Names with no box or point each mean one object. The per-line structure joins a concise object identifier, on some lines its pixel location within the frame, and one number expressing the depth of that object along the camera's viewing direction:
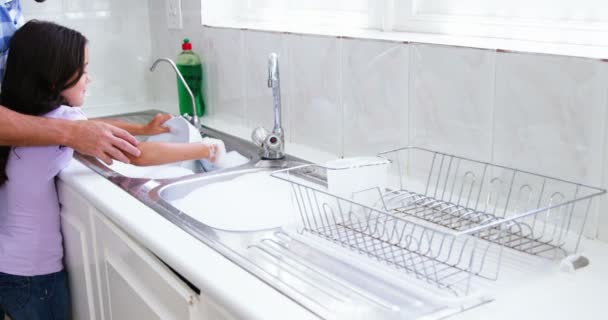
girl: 1.52
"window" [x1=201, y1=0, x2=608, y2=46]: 1.19
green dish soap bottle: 2.13
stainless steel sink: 0.84
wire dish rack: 0.97
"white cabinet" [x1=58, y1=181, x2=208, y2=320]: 1.07
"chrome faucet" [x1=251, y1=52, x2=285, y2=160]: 1.61
